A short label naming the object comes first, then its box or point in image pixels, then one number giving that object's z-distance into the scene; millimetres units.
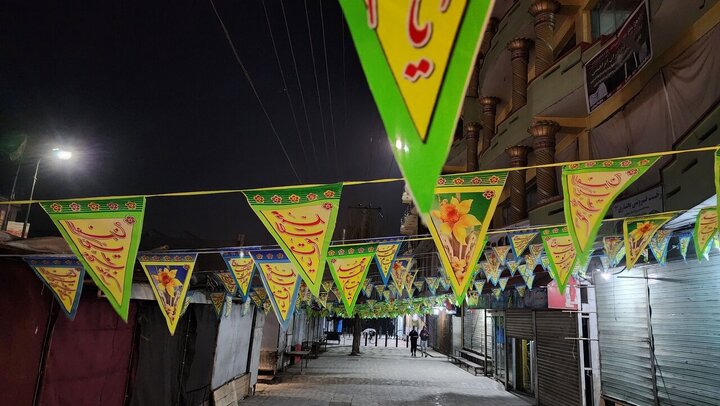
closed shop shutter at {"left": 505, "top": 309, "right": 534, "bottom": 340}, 16197
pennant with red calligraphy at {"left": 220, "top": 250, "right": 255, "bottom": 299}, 8820
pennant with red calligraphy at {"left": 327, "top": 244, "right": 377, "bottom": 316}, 8320
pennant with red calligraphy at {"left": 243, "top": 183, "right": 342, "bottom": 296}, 4977
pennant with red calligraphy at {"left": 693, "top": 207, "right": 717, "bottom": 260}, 6809
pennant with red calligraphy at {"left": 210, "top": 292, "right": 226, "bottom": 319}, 11912
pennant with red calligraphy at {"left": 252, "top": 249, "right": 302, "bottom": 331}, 7797
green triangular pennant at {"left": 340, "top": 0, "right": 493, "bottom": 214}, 1687
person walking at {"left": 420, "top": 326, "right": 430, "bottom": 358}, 34503
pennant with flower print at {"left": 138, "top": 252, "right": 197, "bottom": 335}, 7633
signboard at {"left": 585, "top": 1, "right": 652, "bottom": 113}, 9430
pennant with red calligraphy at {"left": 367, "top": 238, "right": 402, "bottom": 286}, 8602
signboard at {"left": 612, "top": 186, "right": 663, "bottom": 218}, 9059
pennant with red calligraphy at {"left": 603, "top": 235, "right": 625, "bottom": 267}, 8992
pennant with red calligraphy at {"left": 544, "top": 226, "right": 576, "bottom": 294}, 7848
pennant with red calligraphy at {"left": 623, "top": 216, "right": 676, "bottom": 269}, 7367
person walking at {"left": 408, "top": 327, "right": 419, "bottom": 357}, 33012
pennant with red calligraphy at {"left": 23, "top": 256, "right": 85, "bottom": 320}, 6496
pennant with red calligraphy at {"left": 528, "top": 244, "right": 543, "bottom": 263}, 10586
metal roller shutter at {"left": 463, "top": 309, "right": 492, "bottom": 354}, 22766
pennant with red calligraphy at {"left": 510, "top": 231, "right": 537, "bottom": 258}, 9414
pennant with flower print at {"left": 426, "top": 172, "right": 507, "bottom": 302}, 4879
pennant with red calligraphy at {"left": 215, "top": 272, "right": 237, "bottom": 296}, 11188
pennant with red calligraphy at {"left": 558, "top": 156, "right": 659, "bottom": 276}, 4938
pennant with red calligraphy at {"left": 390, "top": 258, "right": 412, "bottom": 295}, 13438
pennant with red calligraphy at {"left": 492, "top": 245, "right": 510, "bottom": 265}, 11320
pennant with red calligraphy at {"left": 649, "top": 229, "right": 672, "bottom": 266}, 8352
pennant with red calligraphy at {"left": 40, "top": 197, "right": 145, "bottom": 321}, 5176
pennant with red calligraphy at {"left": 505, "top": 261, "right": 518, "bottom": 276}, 11608
